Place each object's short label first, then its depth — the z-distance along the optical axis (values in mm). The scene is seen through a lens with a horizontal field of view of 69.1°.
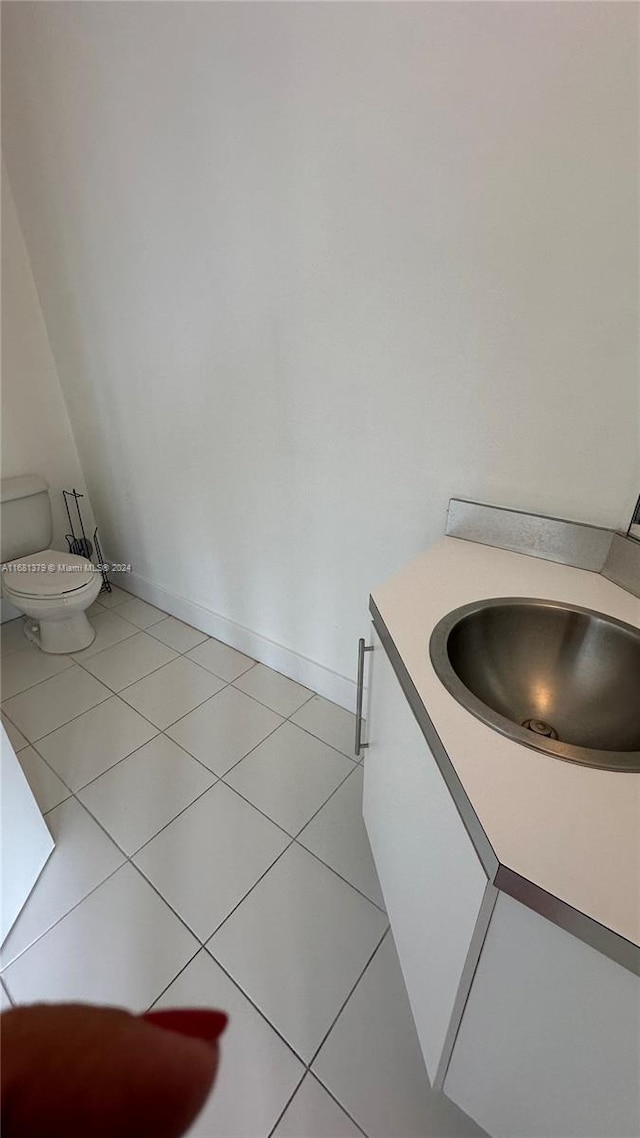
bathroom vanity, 496
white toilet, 2053
